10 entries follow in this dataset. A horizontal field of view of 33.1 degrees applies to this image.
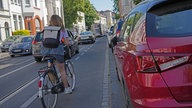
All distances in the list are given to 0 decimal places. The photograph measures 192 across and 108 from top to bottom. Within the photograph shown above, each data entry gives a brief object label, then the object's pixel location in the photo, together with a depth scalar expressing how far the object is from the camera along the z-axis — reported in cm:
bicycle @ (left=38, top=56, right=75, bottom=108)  563
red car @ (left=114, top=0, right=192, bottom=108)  310
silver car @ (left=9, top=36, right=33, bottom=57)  2188
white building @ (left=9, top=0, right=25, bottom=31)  4040
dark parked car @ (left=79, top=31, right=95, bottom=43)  3434
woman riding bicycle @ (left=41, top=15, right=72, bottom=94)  608
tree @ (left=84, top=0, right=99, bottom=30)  8928
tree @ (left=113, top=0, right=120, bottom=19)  8019
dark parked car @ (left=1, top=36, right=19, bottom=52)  2962
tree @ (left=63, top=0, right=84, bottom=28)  6988
